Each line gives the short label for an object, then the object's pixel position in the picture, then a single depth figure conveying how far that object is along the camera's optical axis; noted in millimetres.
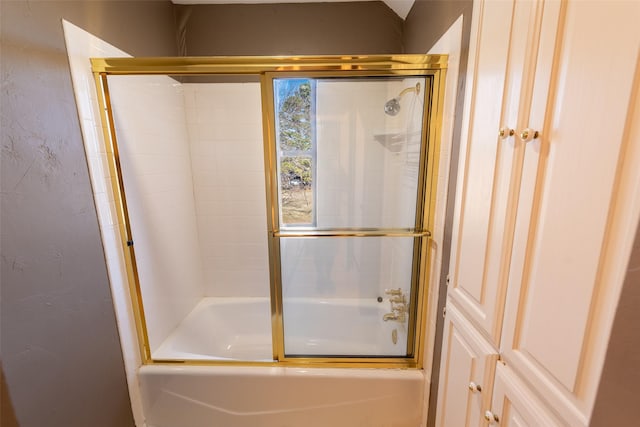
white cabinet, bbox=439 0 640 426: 435
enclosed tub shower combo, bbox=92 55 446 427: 1365
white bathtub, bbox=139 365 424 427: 1431
